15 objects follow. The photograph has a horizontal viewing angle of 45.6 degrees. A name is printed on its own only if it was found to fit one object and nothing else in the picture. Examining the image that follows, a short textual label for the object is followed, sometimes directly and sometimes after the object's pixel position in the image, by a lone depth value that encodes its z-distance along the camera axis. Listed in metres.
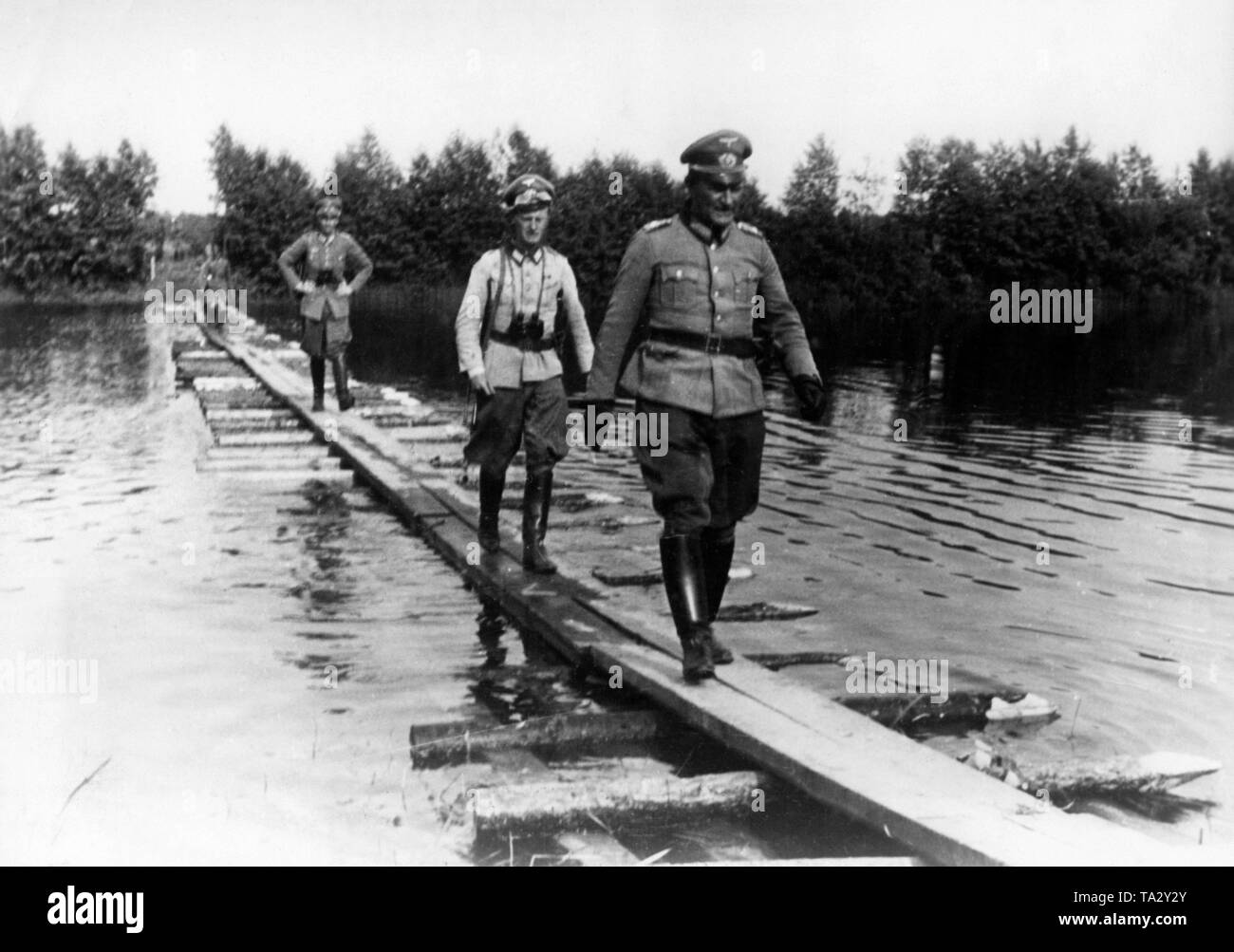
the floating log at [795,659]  6.95
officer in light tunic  8.01
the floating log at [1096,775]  5.20
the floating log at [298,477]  12.60
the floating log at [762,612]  8.06
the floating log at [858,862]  4.20
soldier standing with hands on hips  14.41
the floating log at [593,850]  4.65
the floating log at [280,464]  13.23
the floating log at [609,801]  4.86
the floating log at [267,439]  14.28
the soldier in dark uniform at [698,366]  5.95
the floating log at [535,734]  5.61
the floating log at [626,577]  8.43
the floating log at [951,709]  6.15
